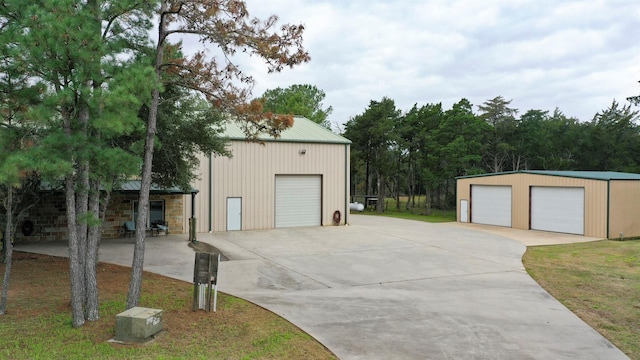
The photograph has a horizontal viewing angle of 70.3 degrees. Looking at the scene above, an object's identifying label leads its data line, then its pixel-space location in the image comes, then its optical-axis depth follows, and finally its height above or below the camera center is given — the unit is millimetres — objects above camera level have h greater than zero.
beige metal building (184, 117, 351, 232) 19984 -165
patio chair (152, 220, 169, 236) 18448 -1905
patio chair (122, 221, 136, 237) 17662 -1893
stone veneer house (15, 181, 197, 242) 16531 -1361
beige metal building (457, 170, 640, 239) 19781 -933
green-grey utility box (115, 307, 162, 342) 6309 -2057
